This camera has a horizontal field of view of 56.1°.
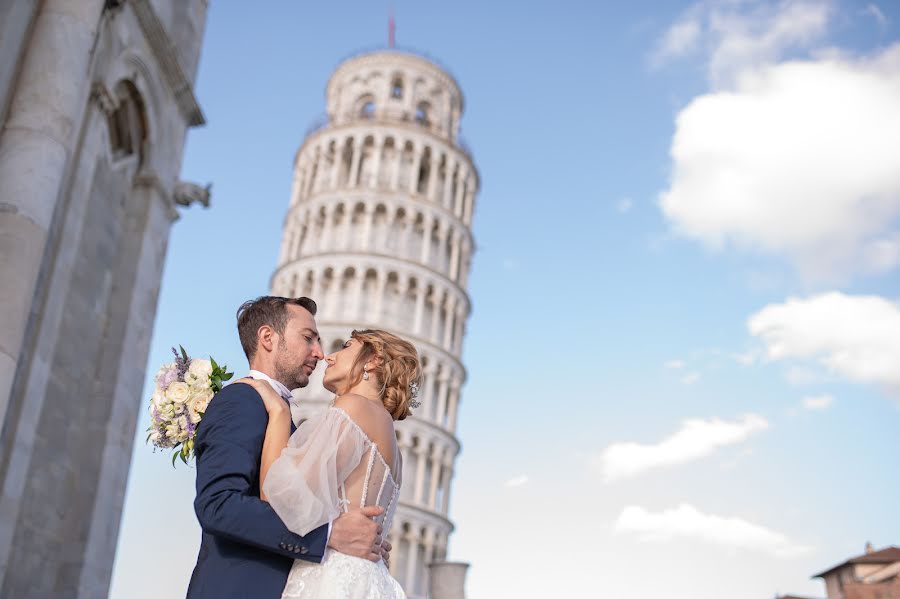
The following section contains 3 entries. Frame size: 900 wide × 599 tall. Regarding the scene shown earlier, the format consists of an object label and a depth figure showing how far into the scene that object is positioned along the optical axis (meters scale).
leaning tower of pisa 39.38
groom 2.79
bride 2.90
